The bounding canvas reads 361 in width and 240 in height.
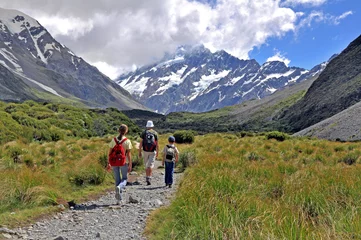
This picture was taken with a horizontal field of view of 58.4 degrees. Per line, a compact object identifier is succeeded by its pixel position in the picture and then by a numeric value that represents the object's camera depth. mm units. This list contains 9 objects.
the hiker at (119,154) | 9625
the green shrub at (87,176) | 11648
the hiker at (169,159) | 12102
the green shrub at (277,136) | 35188
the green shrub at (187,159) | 16475
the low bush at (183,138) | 30231
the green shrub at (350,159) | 17766
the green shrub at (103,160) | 14473
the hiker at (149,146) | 12312
